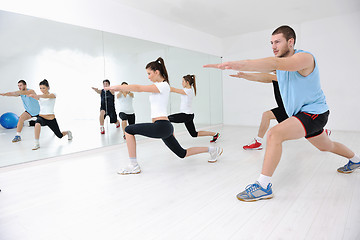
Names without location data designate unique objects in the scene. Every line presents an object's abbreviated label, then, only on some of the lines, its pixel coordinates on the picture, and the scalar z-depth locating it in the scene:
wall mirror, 2.54
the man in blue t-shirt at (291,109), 1.51
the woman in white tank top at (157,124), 2.08
